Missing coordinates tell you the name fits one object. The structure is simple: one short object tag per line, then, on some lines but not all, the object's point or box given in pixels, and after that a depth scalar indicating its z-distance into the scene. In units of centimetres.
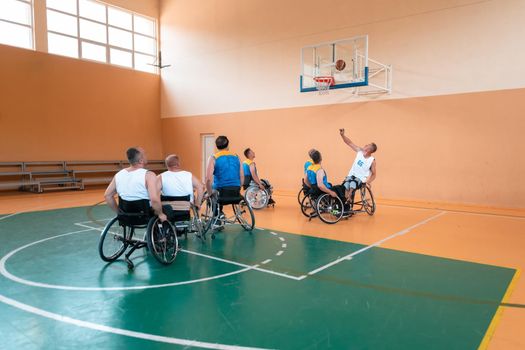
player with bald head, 390
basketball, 802
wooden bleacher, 962
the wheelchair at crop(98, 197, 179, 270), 343
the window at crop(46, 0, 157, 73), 1055
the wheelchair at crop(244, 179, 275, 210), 712
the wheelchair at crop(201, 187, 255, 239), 475
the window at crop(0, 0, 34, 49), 958
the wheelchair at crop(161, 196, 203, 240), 373
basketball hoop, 795
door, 1204
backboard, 801
